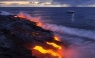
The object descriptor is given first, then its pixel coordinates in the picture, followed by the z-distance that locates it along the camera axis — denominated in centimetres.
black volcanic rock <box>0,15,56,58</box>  2844
